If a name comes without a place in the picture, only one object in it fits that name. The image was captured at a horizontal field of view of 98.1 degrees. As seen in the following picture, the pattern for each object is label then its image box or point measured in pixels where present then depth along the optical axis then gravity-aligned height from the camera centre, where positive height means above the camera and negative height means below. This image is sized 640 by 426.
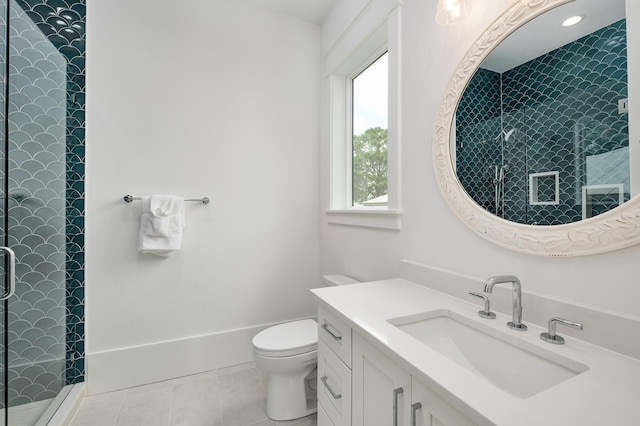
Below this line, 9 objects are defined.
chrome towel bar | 1.77 +0.12
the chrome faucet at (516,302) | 0.82 -0.26
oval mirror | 0.72 +0.27
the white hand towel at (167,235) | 1.76 -0.11
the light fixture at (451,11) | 1.05 +0.79
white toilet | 1.45 -0.79
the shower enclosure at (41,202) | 1.27 +0.08
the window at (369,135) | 1.84 +0.59
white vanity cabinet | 0.64 -0.49
